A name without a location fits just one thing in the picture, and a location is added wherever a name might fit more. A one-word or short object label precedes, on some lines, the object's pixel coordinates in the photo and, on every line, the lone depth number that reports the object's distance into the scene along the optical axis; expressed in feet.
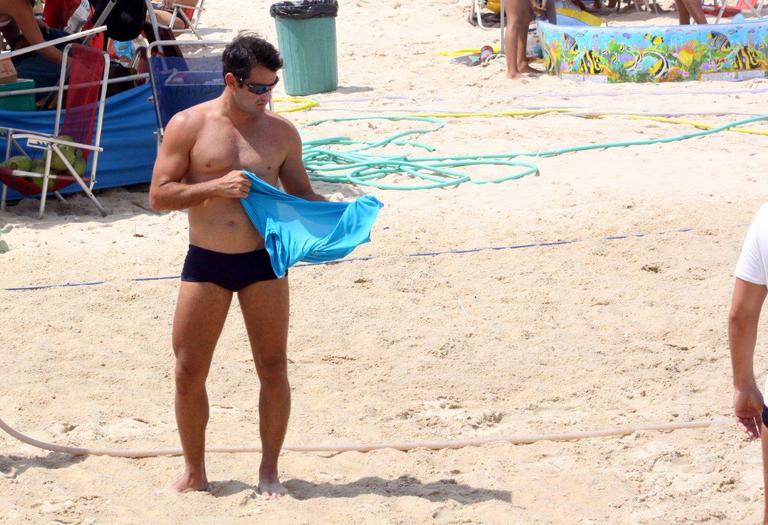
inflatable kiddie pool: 74.33
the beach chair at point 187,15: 90.02
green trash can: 76.13
